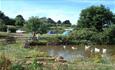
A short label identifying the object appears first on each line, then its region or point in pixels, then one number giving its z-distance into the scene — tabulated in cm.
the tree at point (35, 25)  1283
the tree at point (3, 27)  1684
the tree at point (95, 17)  1486
